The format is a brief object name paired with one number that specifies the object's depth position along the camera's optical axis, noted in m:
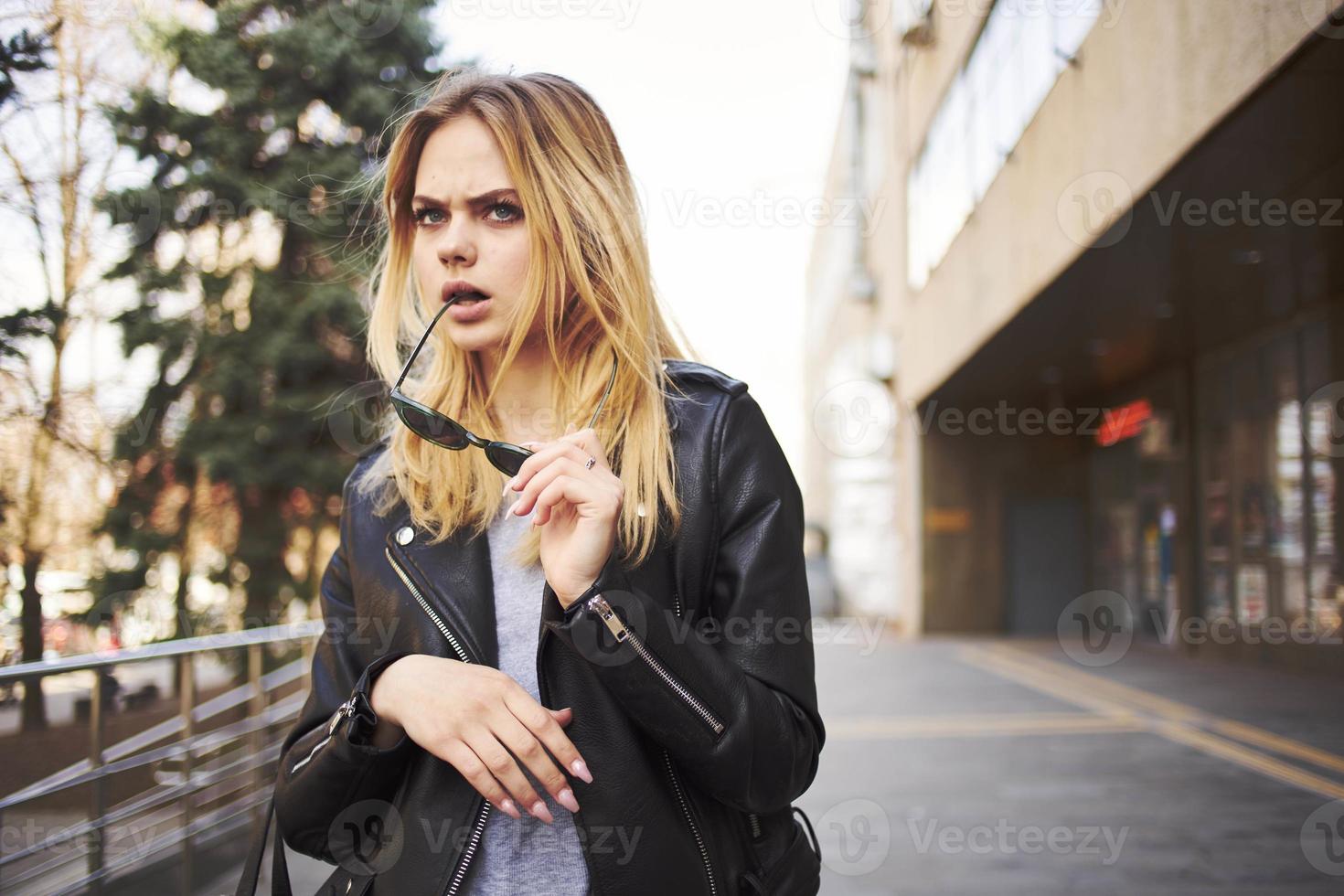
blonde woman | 1.25
